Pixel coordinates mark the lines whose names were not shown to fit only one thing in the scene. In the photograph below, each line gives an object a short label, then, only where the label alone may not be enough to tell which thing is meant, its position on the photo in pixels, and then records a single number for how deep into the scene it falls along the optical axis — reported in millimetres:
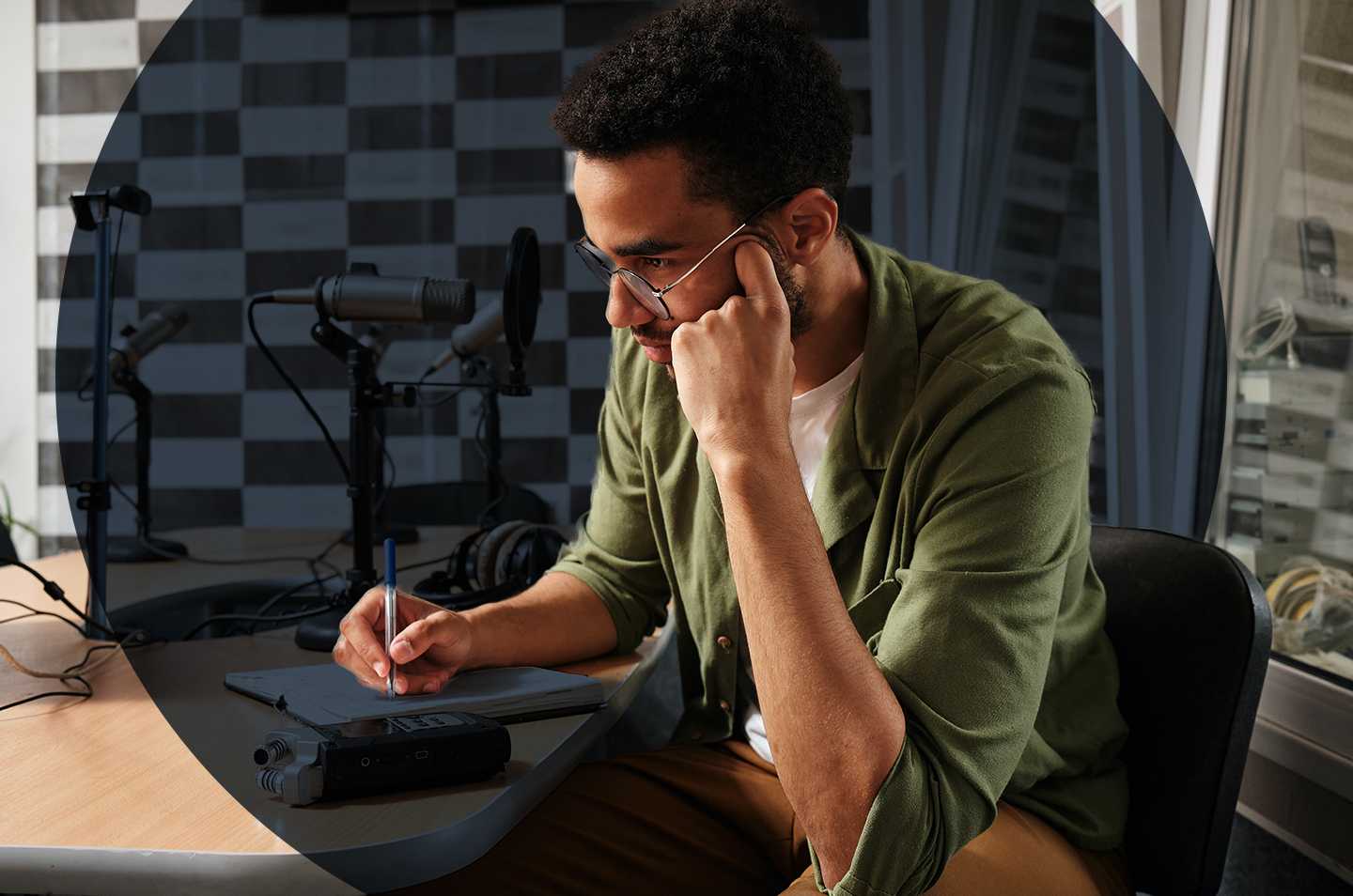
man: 755
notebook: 837
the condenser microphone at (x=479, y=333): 1702
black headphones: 1365
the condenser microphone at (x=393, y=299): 1312
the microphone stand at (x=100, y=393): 1166
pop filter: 1361
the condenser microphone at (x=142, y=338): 1882
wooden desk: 602
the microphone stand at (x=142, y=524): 1805
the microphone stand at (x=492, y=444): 2076
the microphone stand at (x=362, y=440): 1275
